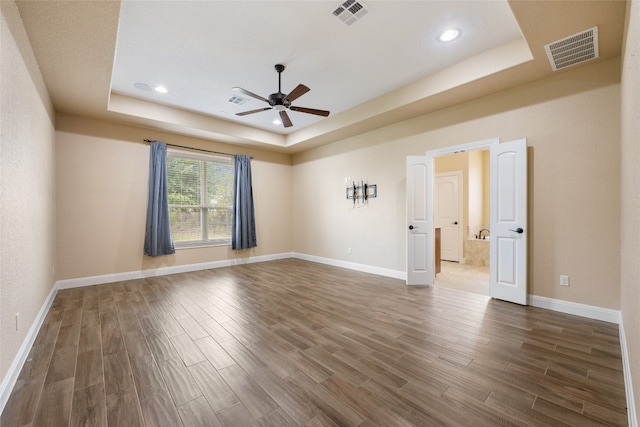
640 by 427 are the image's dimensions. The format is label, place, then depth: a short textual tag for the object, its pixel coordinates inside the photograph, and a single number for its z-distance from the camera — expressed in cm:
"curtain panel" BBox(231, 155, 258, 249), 637
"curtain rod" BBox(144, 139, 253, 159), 537
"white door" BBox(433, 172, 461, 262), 683
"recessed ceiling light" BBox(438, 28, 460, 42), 293
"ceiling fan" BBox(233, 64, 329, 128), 331
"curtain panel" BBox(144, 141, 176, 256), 517
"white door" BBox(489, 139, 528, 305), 350
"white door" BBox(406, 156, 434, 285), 458
